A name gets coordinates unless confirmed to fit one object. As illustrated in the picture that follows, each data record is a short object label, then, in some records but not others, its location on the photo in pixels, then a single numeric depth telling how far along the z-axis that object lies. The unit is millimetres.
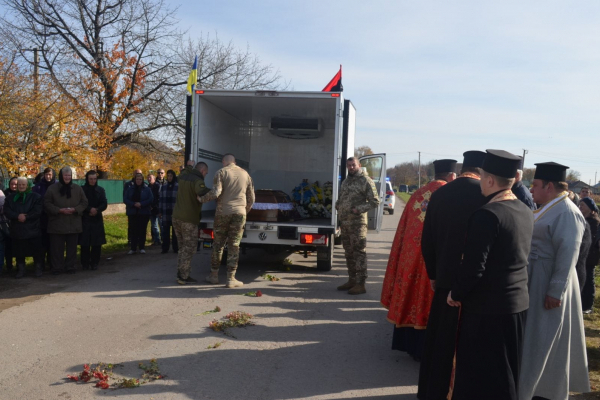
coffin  9414
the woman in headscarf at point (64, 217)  9188
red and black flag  9438
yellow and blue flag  9998
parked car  26478
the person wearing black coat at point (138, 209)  11688
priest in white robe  4109
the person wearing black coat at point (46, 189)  9547
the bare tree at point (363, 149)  94888
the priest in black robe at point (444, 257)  3766
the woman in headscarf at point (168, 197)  11606
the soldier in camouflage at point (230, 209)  8384
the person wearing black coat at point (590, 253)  7645
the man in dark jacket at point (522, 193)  5742
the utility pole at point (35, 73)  16734
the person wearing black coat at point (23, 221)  8805
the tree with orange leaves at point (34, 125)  15422
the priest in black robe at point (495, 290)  3404
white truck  9070
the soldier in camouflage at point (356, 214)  8258
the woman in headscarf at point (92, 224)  9688
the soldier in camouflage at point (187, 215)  8695
